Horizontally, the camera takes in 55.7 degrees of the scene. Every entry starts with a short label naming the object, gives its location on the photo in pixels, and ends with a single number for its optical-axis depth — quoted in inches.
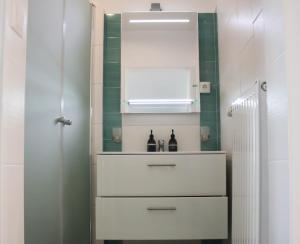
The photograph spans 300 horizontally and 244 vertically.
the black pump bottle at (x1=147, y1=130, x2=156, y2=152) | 80.4
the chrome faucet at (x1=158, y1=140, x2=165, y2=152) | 81.4
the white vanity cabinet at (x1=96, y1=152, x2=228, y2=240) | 65.2
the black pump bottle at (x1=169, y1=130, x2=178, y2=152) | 80.3
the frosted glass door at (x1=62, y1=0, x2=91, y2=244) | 58.6
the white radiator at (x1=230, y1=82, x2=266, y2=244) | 39.3
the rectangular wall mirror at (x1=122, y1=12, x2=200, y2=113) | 83.1
